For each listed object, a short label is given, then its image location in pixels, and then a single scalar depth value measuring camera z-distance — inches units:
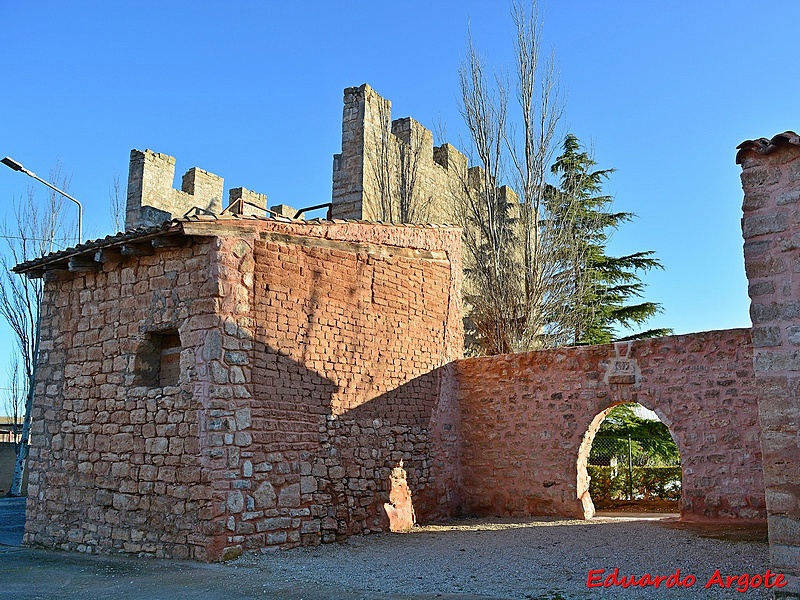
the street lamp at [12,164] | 491.8
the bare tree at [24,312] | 709.3
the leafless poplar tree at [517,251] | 565.3
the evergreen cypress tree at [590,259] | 602.2
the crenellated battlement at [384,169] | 576.4
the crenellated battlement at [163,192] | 587.8
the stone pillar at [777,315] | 192.5
